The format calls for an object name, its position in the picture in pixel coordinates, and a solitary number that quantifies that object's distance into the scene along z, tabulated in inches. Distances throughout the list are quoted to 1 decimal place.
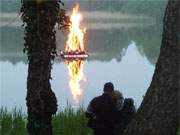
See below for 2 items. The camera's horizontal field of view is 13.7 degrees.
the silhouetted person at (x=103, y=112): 450.3
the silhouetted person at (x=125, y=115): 447.2
